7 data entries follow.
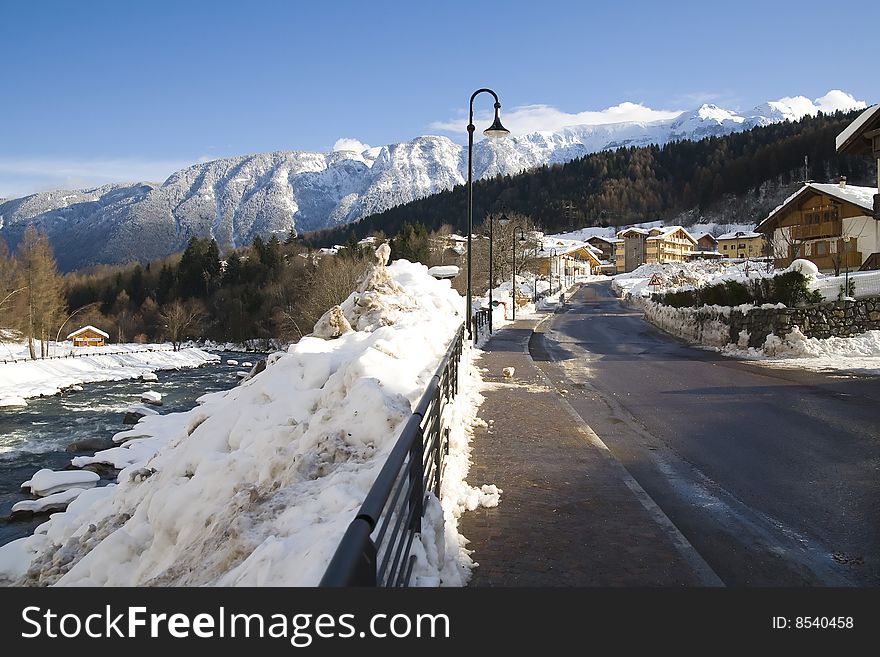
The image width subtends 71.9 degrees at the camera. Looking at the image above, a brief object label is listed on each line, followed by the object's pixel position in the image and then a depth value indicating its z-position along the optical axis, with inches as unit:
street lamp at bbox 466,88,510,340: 705.0
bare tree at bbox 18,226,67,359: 2228.1
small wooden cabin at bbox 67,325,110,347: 2994.8
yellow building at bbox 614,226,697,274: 4672.7
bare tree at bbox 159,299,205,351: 3467.0
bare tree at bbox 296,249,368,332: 1927.9
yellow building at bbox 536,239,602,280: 3622.0
